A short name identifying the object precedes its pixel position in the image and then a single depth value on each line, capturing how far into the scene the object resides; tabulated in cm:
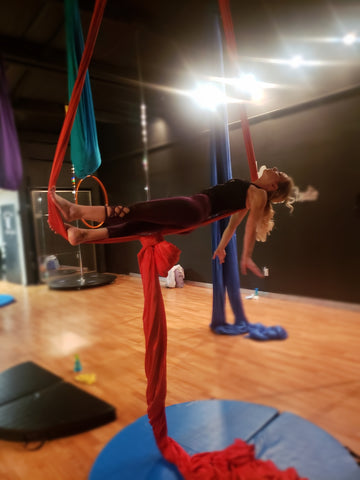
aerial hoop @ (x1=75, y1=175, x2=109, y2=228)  162
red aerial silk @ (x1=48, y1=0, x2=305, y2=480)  139
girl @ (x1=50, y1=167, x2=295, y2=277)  126
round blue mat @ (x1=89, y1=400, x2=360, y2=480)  145
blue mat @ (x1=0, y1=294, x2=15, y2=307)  214
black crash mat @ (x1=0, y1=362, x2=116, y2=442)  180
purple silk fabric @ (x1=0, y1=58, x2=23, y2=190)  171
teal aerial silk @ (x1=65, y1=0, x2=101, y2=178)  164
